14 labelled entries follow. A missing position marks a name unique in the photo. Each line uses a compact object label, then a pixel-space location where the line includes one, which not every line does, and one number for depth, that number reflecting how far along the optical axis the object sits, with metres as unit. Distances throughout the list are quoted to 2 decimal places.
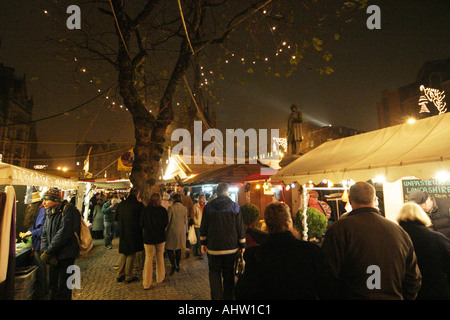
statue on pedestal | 9.66
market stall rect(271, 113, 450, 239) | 3.15
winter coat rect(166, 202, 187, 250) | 6.39
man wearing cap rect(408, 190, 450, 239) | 3.91
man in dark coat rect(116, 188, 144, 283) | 5.78
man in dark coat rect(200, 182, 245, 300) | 4.10
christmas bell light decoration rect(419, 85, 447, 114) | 10.56
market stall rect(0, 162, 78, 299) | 3.20
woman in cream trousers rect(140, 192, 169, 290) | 5.44
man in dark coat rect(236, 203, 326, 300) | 1.89
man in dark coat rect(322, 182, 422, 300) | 2.18
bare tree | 7.42
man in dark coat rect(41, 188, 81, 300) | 4.10
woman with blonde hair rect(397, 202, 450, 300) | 2.54
